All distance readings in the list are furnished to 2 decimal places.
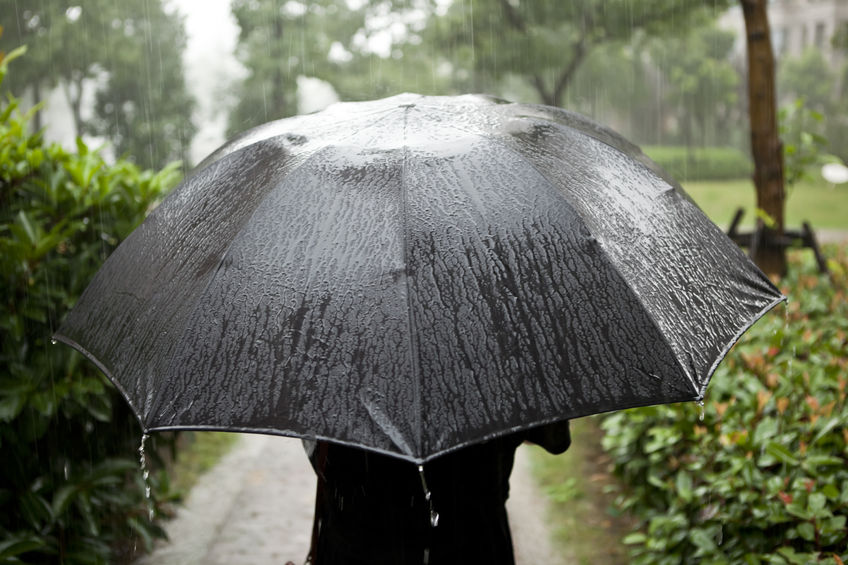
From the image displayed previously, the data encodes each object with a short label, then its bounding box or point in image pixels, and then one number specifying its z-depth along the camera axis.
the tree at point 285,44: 17.44
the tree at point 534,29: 15.95
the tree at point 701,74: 30.38
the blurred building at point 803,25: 33.66
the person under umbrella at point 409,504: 1.75
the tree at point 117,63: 18.50
